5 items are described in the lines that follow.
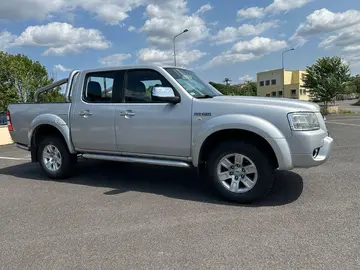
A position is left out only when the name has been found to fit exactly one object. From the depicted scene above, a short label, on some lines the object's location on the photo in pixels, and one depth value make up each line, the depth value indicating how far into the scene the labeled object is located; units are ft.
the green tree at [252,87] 238.85
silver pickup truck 13.35
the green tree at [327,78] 97.25
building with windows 197.36
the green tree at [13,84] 74.49
